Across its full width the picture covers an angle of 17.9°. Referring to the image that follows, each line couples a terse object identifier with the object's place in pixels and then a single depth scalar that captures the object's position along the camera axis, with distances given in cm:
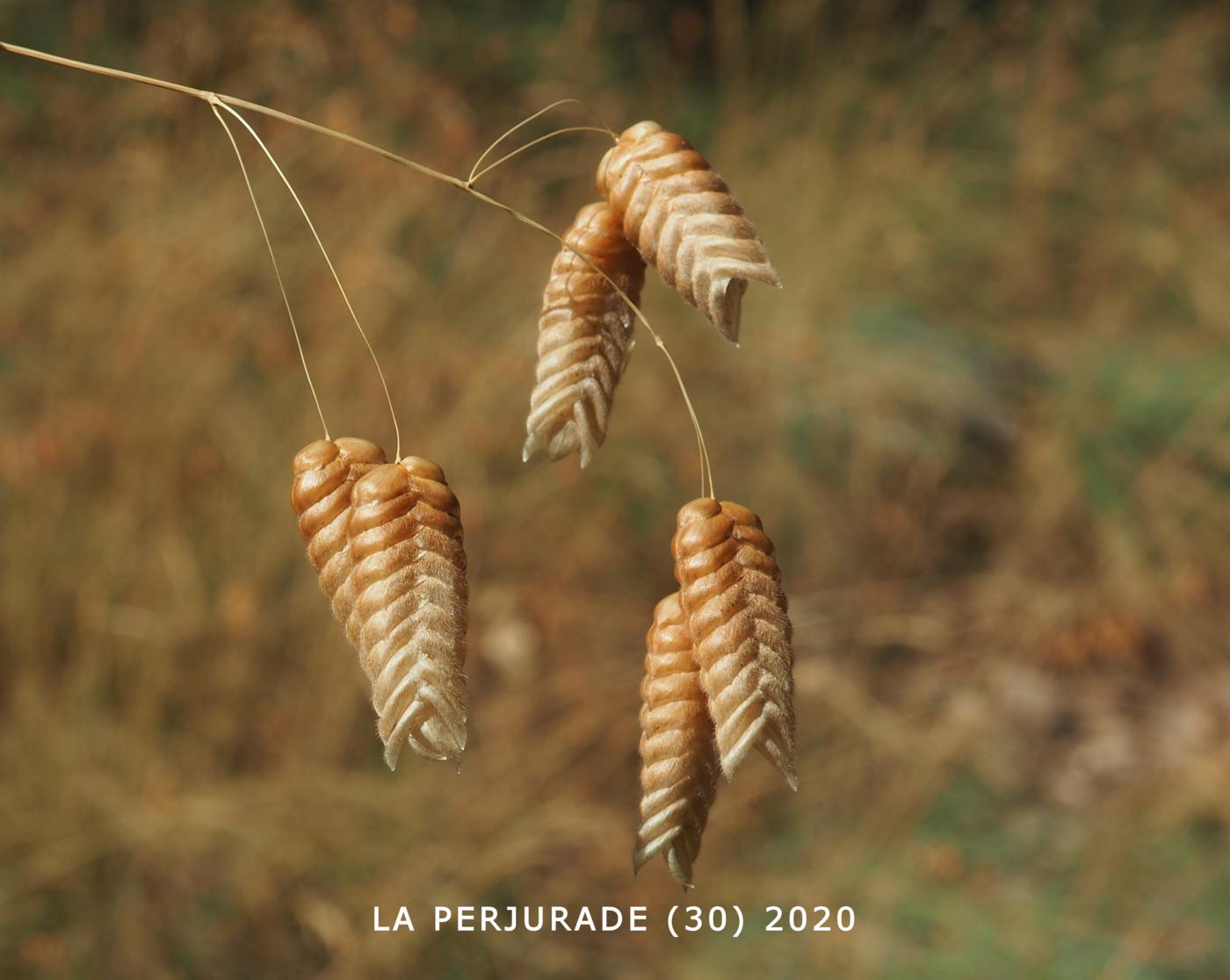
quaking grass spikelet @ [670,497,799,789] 22
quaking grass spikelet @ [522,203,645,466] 23
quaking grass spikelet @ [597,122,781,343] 22
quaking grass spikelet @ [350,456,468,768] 22
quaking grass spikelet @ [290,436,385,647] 22
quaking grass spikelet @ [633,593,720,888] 23
